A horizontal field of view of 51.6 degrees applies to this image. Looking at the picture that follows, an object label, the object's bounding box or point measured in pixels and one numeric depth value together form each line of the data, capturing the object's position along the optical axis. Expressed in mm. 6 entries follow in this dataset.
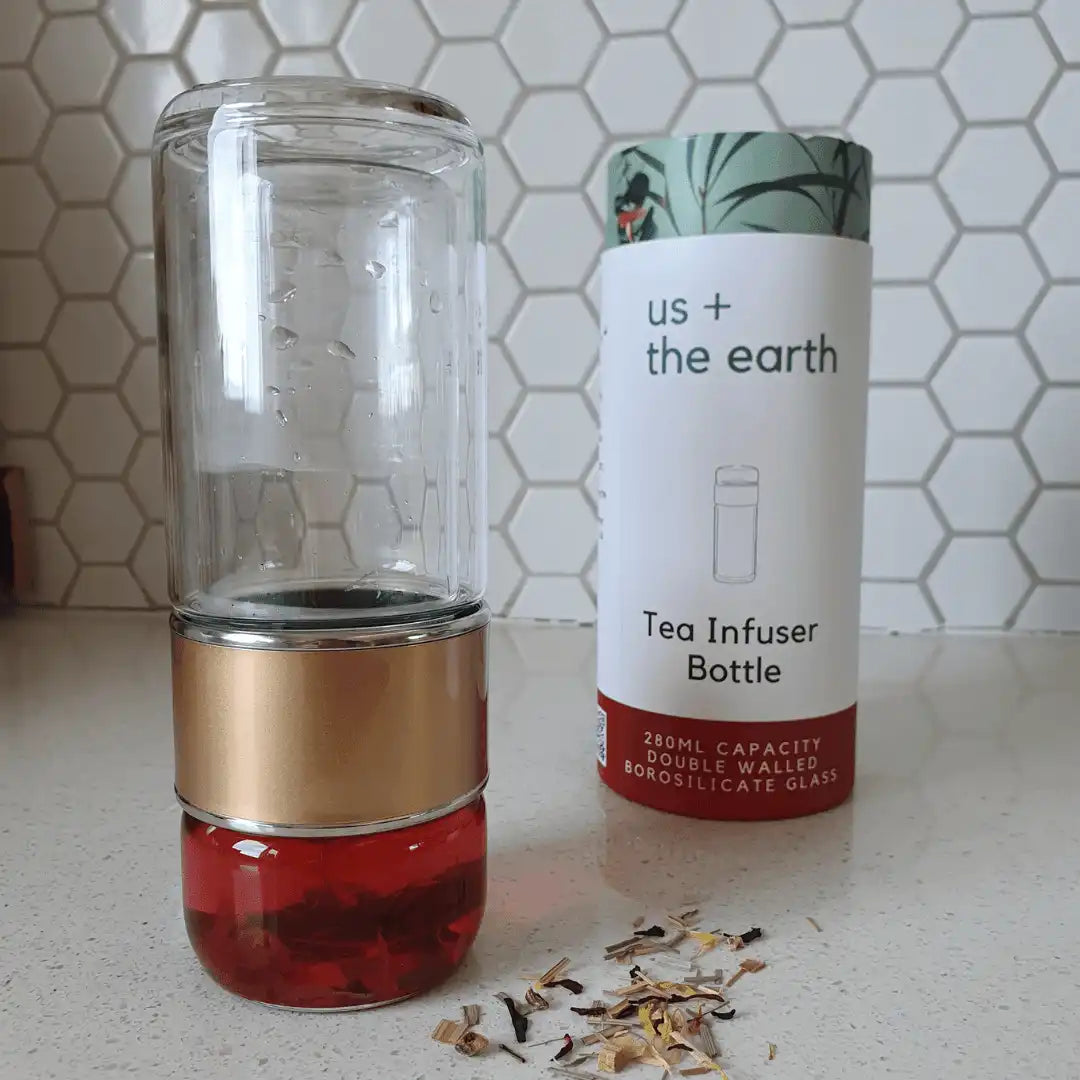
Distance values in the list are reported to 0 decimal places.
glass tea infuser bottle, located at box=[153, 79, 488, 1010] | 313
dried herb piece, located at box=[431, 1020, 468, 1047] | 307
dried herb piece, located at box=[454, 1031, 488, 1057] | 302
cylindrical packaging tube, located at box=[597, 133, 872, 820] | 457
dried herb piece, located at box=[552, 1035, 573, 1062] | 303
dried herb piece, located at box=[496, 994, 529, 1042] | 311
